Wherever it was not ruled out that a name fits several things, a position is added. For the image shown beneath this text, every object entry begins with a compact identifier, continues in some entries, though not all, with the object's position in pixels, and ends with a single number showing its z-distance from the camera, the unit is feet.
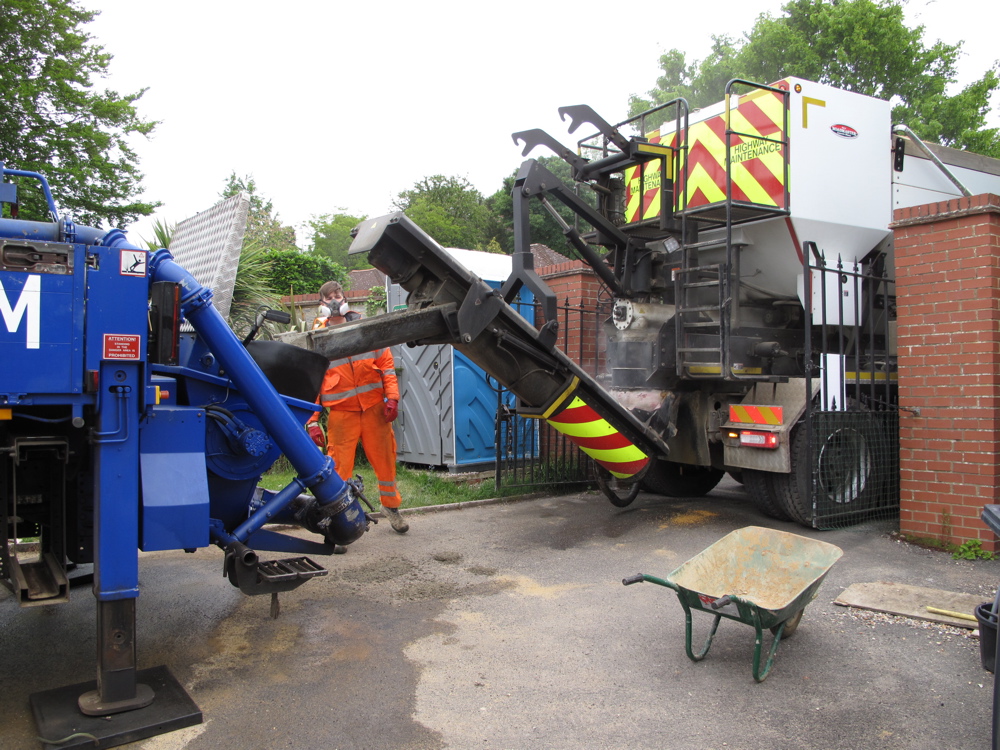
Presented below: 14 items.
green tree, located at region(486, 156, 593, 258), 86.50
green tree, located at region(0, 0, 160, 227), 43.80
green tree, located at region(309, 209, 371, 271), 154.71
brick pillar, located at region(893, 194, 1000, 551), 17.95
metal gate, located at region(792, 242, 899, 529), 19.88
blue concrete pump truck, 9.18
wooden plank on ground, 13.82
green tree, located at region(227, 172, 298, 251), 108.37
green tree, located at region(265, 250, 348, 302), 61.05
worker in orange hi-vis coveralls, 19.67
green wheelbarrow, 11.55
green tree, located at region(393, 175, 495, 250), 106.11
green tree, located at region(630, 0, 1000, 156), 73.31
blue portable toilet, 27.53
